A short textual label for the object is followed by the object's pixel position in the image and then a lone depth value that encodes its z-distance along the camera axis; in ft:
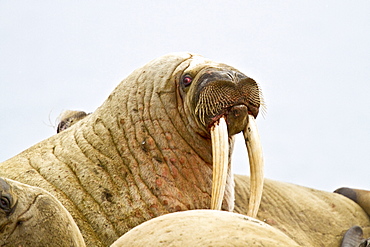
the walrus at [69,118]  48.53
